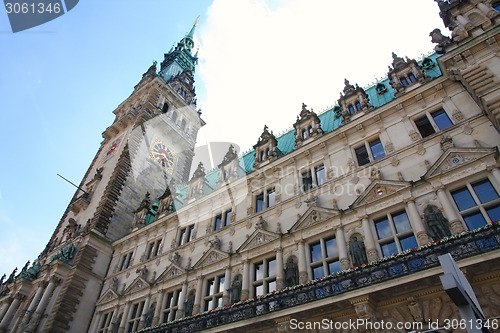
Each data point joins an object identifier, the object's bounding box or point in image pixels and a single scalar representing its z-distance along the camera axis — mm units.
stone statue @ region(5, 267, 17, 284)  29525
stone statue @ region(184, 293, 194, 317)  17656
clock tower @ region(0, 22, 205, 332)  23062
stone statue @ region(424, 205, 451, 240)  12164
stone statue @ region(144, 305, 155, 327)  18997
